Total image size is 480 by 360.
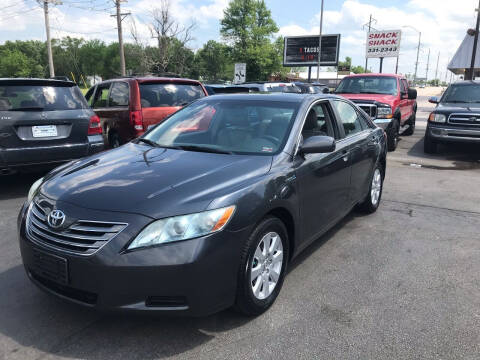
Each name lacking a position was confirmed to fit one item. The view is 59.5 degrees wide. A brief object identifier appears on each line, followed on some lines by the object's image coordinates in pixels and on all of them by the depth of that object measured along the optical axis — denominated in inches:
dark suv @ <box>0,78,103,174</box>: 221.3
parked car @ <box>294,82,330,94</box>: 583.0
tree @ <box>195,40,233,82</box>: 3567.9
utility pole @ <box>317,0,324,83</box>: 1327.5
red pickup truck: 395.5
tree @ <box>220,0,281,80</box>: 2667.3
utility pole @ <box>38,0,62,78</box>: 1293.1
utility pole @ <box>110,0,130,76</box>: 1051.0
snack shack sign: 1492.4
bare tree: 1326.3
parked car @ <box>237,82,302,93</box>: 472.4
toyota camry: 96.7
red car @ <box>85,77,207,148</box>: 292.0
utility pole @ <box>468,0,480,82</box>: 769.8
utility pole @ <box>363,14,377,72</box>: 2114.8
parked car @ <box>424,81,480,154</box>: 374.9
